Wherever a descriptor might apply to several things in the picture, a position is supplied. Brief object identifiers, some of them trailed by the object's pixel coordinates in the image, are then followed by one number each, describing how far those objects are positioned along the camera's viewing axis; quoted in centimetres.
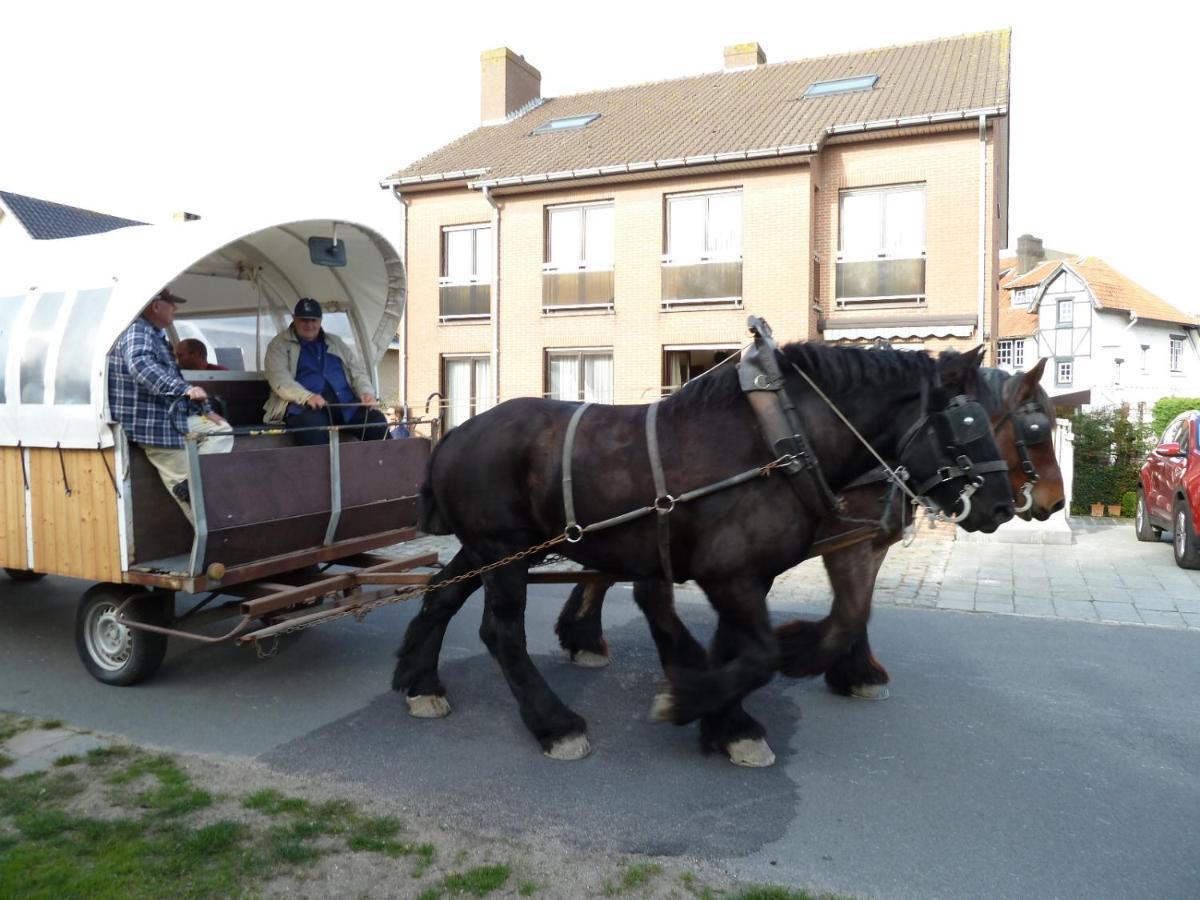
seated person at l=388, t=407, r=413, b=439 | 604
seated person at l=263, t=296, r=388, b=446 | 573
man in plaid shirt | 467
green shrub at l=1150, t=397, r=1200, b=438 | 1718
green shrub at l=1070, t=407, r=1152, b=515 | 1348
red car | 884
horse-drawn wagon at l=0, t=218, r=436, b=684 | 474
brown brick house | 1493
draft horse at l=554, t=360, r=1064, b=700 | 390
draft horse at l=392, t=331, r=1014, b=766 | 373
